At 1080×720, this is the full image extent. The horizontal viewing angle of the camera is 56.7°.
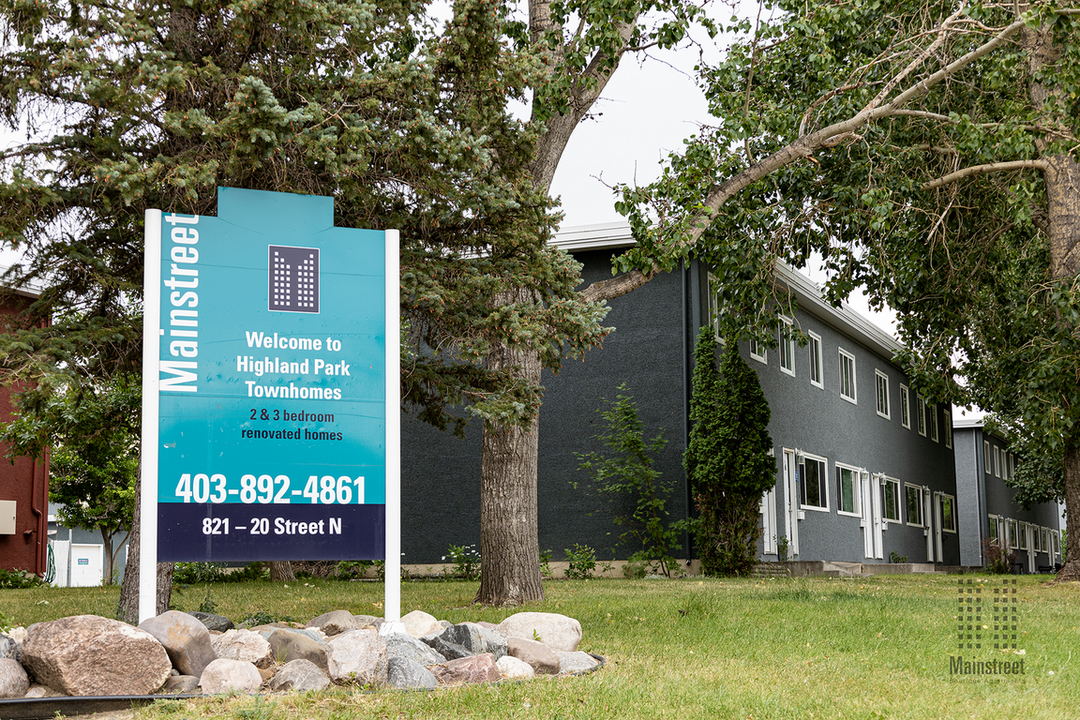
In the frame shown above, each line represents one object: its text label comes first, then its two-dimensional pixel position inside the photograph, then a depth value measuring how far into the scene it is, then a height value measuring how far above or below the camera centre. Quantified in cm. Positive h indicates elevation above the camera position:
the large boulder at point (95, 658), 512 -83
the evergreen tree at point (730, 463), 1773 +45
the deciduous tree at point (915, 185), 1187 +426
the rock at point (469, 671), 567 -102
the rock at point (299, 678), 527 -97
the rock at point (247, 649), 576 -88
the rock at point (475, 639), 638 -94
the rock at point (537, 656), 618 -101
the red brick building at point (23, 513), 2031 -28
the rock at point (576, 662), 621 -108
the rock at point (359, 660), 545 -91
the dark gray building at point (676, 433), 1936 +121
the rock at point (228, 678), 526 -96
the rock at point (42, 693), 517 -100
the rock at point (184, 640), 551 -79
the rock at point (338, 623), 713 -92
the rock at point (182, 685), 530 -100
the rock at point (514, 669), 584 -104
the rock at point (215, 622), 689 -87
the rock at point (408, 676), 545 -100
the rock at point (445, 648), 627 -97
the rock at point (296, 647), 573 -88
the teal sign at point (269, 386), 653 +73
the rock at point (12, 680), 509 -92
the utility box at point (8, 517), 2009 -36
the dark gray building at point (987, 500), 3994 -64
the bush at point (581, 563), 1850 -133
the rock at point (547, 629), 693 -96
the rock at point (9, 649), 549 -82
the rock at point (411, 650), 576 -91
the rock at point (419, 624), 715 -94
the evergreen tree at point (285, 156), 717 +259
